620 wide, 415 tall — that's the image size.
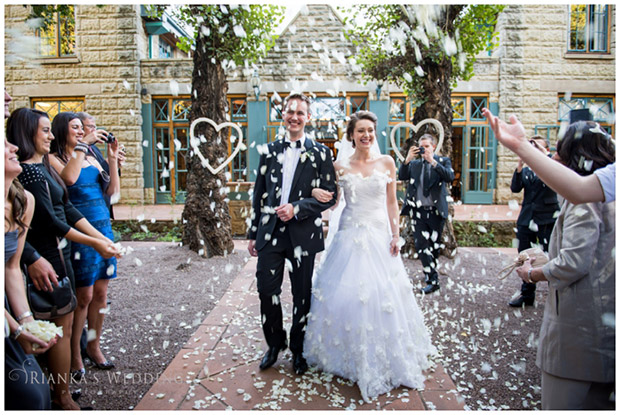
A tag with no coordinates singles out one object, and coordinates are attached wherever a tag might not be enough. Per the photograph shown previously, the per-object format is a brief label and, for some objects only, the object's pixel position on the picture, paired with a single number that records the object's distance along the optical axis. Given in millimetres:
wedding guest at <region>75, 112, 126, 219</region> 3398
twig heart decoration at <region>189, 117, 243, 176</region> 6809
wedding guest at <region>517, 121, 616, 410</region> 1756
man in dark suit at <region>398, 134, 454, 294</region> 5156
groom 3039
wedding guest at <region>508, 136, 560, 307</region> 4559
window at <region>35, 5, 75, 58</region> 12984
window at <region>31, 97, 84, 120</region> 13227
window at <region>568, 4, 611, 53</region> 12344
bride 2814
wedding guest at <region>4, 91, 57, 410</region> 1762
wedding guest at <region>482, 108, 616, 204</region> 1588
